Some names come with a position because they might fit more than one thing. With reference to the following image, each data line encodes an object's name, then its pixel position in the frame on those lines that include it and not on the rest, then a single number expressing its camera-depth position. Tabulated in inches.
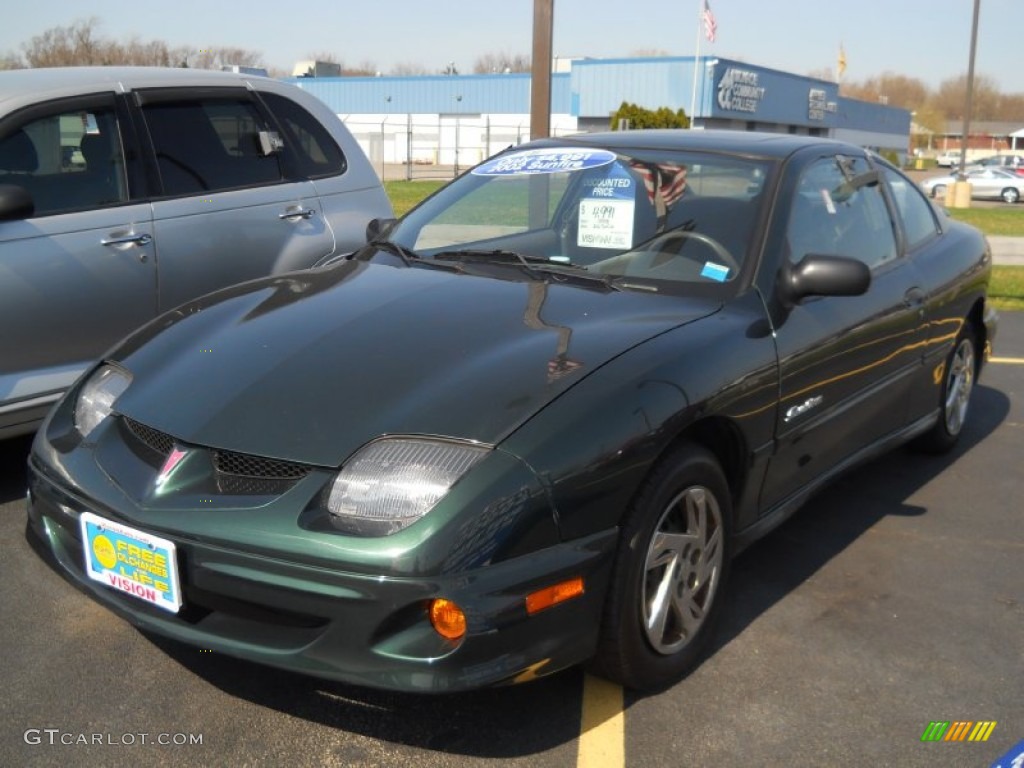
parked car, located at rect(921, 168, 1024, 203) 1411.2
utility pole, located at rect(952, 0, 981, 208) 1111.3
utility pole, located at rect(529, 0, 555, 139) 308.7
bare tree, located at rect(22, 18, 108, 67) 1747.0
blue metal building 1846.7
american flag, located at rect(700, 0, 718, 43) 1203.9
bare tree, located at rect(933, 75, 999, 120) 5054.1
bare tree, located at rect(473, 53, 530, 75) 3576.8
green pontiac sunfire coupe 94.6
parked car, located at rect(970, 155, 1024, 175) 1616.6
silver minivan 169.2
